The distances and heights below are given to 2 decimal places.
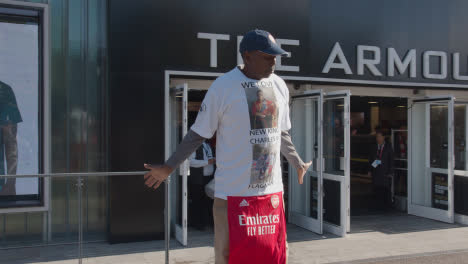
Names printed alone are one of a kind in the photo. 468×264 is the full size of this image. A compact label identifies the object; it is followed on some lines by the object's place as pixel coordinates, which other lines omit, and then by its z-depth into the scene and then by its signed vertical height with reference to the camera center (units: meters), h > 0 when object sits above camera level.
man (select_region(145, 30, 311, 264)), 2.66 -0.14
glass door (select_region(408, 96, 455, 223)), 9.27 -0.53
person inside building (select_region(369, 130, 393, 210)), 10.49 -0.81
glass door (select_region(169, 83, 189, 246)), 7.24 -0.58
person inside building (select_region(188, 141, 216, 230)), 8.22 -0.93
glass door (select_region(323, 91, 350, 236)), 7.99 -0.51
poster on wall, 7.17 +0.51
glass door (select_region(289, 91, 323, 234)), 8.27 -0.47
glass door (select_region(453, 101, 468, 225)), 9.34 -0.62
